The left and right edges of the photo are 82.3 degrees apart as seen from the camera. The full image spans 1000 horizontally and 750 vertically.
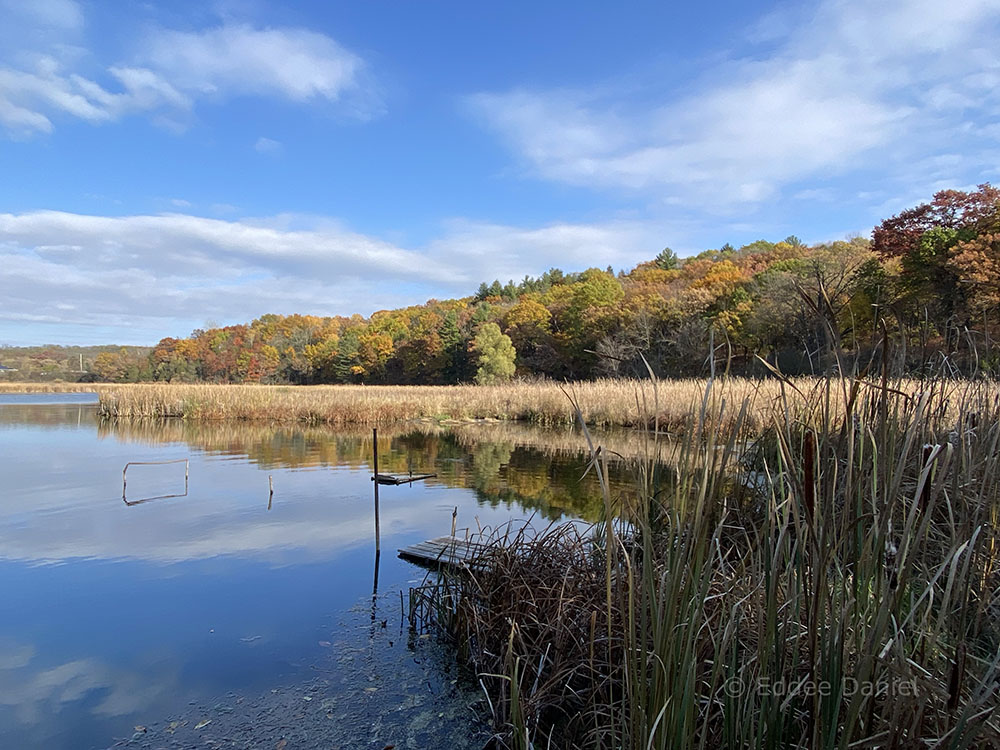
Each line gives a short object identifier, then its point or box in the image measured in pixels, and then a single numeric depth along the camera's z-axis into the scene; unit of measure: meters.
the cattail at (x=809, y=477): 1.01
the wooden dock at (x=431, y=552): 5.36
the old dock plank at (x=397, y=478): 9.26
